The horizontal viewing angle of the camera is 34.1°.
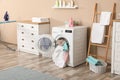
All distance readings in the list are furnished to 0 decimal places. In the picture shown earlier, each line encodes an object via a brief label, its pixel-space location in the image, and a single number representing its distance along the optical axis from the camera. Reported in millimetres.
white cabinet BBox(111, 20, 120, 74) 3481
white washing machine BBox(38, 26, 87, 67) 4047
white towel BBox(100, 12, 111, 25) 3992
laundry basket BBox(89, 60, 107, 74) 3768
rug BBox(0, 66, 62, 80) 3475
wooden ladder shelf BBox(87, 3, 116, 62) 3975
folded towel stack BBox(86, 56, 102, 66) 3824
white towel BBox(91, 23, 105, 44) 4062
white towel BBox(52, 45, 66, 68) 4154
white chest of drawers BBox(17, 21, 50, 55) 5016
